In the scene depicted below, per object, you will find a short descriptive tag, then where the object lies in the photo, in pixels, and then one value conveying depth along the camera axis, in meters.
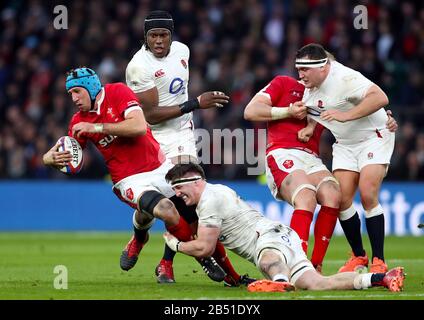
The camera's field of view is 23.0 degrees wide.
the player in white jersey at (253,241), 9.28
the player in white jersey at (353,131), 11.00
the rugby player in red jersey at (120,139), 10.62
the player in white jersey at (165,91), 11.80
